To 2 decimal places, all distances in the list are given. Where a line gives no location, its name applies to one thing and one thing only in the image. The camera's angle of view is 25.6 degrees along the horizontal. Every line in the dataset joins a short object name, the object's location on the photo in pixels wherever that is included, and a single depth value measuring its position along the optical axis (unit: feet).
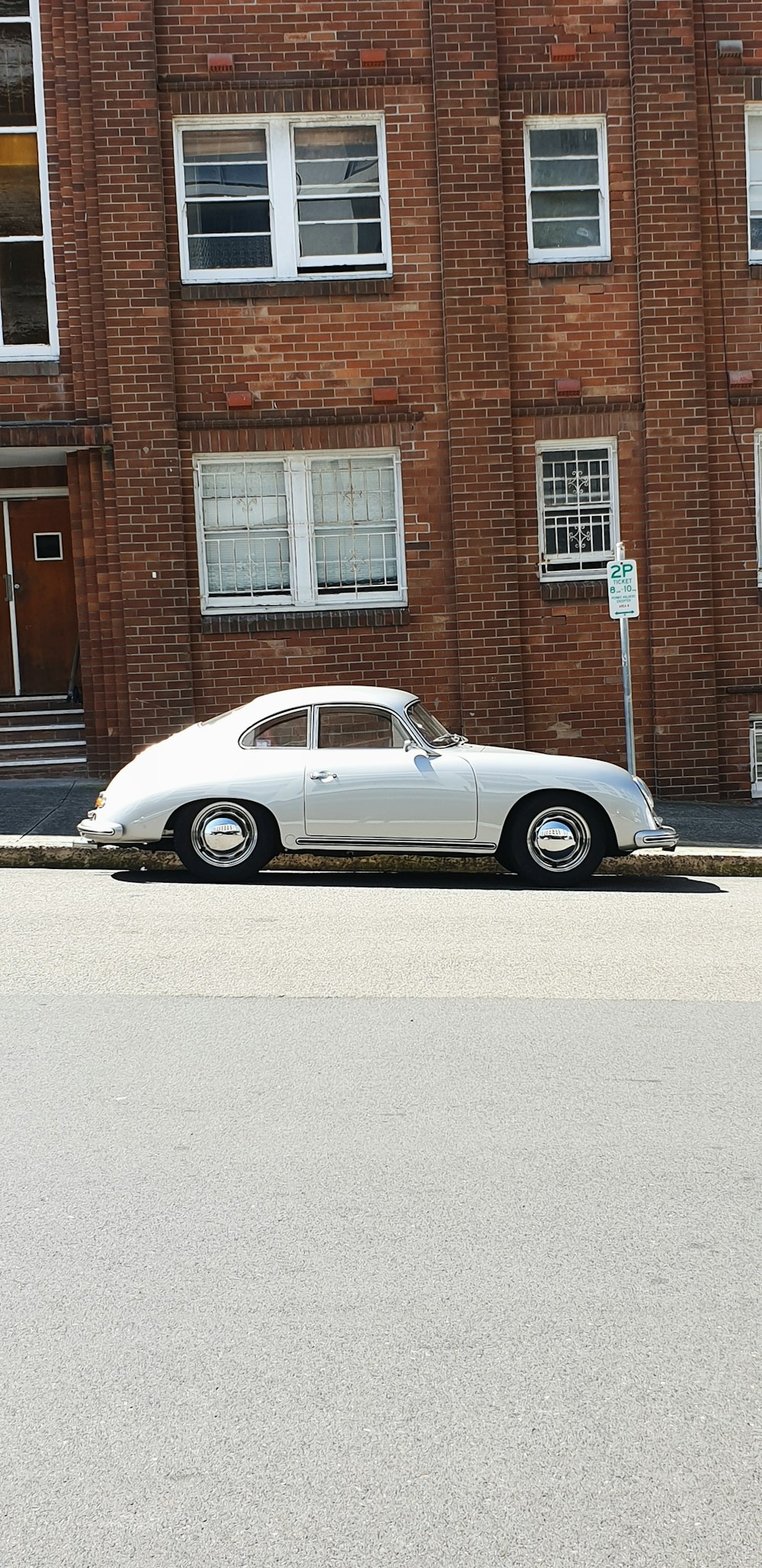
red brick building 51.60
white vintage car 36.35
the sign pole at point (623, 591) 42.93
